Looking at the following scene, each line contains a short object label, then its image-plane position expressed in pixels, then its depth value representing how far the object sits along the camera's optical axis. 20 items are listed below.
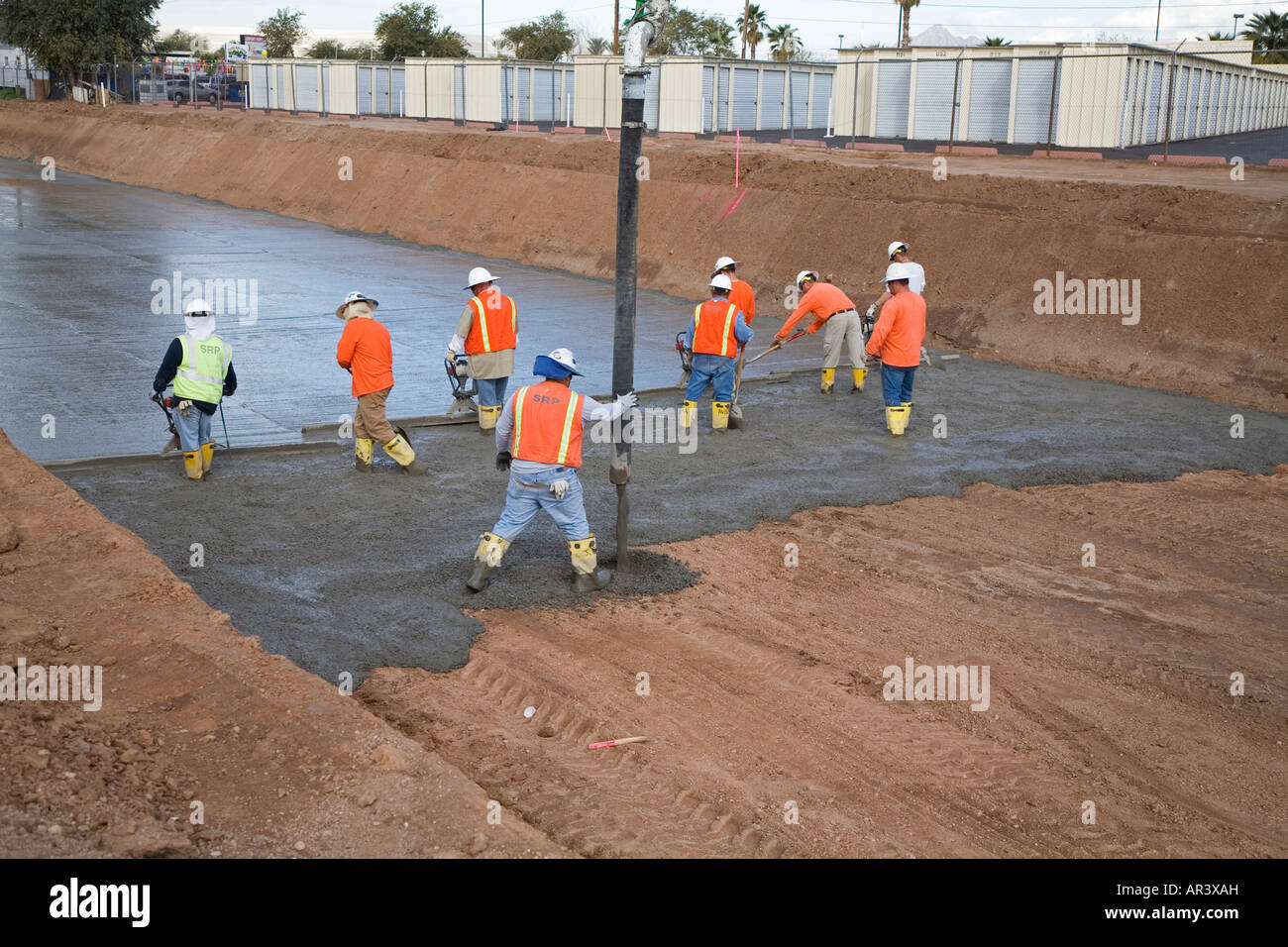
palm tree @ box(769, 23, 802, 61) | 79.88
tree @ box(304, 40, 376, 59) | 82.31
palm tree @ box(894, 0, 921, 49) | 65.62
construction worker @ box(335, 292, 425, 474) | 11.67
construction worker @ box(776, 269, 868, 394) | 15.93
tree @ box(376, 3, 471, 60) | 75.12
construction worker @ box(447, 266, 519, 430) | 13.10
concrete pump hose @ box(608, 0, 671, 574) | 8.79
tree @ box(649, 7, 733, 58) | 78.25
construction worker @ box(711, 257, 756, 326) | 15.34
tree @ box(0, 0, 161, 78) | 63.28
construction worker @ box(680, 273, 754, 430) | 13.47
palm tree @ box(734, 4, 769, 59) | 80.42
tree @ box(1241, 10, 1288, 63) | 62.64
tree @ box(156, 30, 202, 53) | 119.32
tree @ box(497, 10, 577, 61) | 81.06
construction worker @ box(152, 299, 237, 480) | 11.17
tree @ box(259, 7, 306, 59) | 86.06
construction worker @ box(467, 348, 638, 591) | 8.80
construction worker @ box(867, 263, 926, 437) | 13.74
